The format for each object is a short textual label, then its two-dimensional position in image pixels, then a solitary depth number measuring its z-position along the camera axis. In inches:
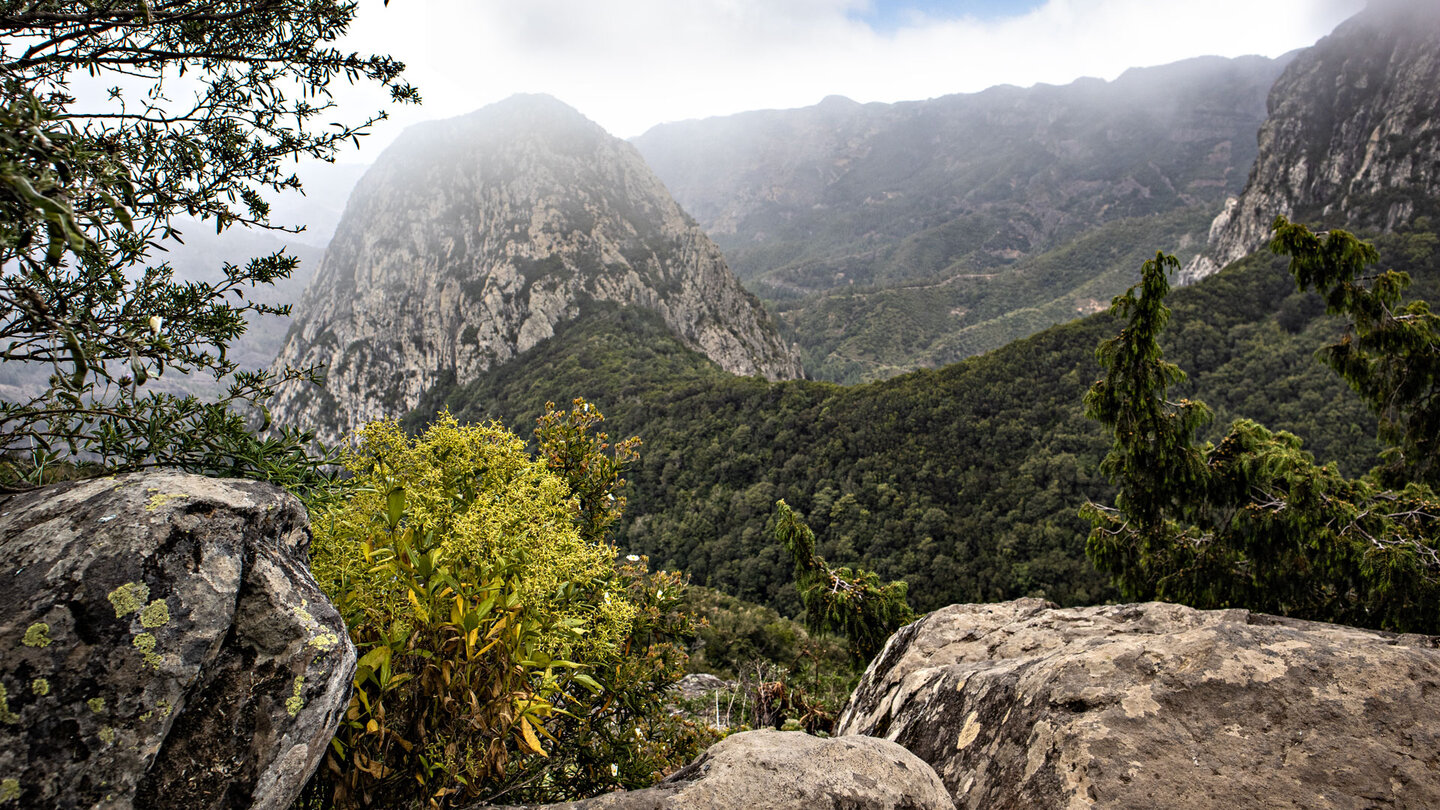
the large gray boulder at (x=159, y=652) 53.7
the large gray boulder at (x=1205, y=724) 88.3
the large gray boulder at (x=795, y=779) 80.0
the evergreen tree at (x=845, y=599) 341.1
